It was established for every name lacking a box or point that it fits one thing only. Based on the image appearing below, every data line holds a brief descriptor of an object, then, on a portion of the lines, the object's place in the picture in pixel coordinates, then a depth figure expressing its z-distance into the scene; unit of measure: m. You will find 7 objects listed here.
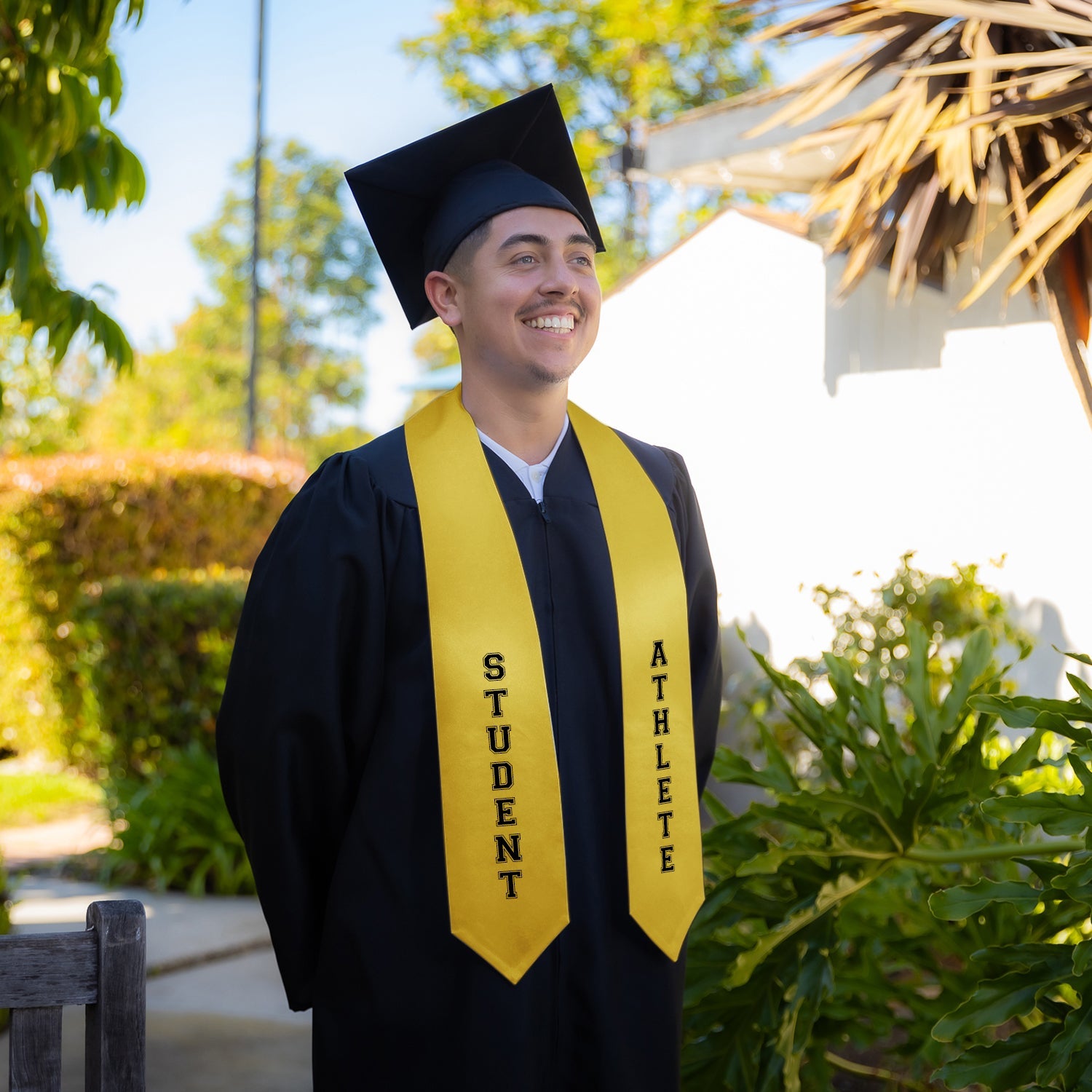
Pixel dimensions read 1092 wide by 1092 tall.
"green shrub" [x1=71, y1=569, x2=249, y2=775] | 6.62
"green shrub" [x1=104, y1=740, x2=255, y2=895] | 5.55
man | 1.89
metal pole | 14.77
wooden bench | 1.53
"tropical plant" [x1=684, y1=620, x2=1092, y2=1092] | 2.20
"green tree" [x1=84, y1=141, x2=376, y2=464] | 29.42
